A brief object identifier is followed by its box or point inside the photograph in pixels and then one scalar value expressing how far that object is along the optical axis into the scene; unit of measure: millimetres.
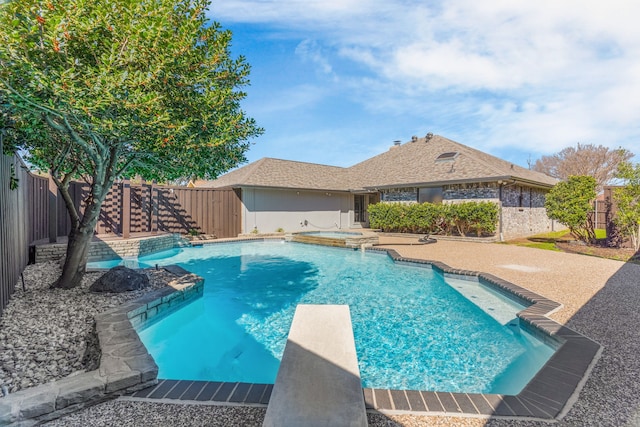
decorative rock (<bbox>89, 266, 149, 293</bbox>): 5621
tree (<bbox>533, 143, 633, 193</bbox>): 28406
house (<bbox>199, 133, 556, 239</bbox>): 15618
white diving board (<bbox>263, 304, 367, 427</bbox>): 2076
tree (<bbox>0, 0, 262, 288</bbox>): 3695
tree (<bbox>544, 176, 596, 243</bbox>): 12188
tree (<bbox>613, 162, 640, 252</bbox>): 10664
